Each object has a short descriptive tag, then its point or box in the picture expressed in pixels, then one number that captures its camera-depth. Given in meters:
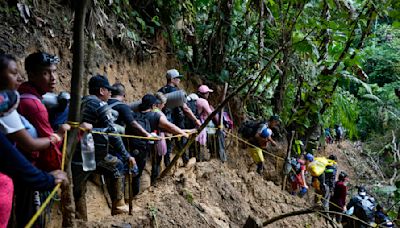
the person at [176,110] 7.18
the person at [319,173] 10.46
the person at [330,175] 11.15
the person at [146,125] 5.57
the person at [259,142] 9.14
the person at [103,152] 4.42
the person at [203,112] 7.79
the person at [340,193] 10.38
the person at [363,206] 9.30
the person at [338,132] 20.89
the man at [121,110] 5.07
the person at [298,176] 10.36
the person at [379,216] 9.11
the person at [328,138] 17.35
